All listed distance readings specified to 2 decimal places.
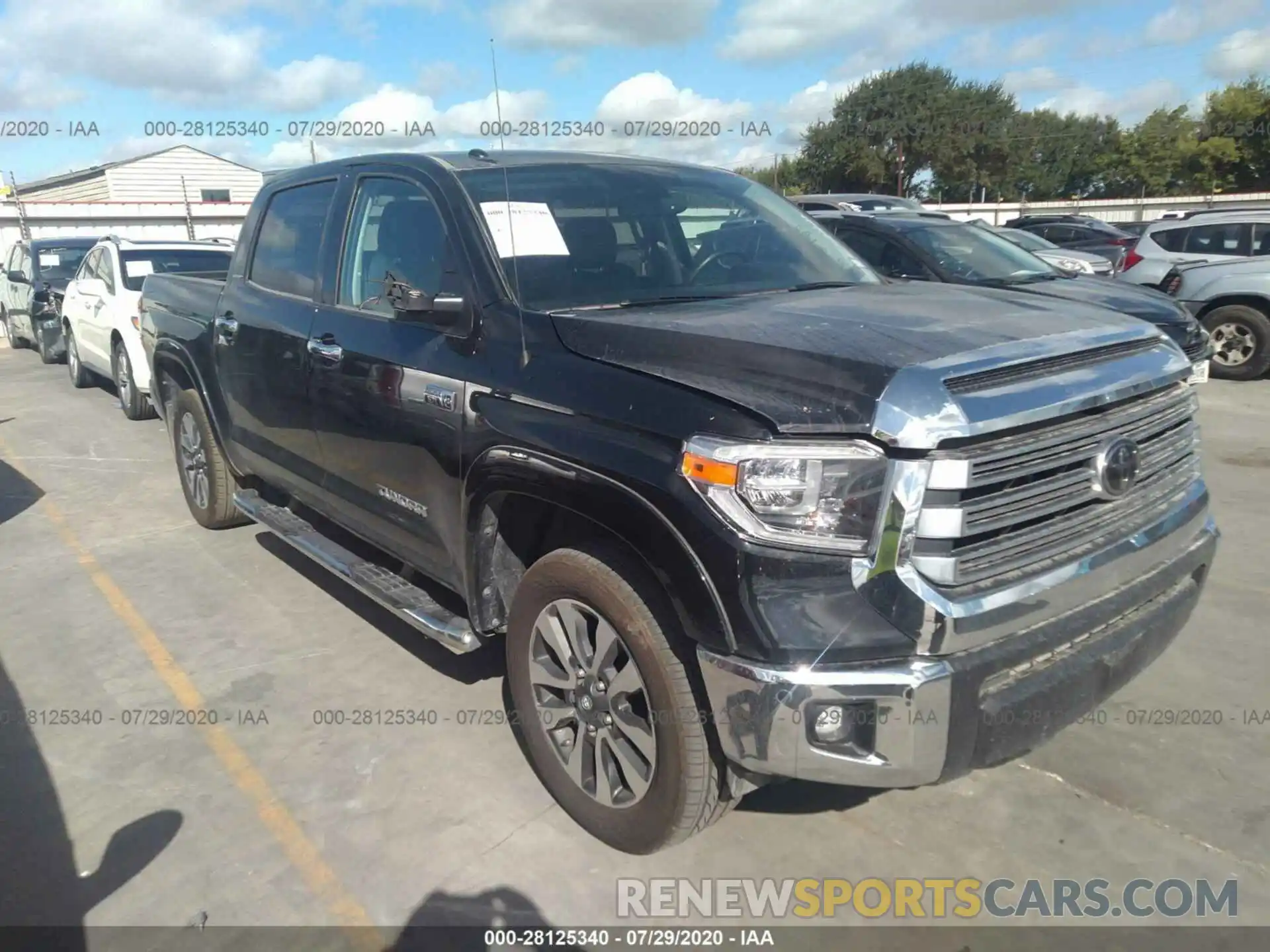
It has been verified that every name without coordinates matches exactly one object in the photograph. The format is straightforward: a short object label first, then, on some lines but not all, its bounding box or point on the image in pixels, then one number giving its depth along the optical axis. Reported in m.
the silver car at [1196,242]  11.84
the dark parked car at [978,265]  8.13
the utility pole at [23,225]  23.00
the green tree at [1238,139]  46.44
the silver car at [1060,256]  11.59
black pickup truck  2.32
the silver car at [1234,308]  10.27
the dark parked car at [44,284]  13.26
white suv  9.13
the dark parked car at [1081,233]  21.00
